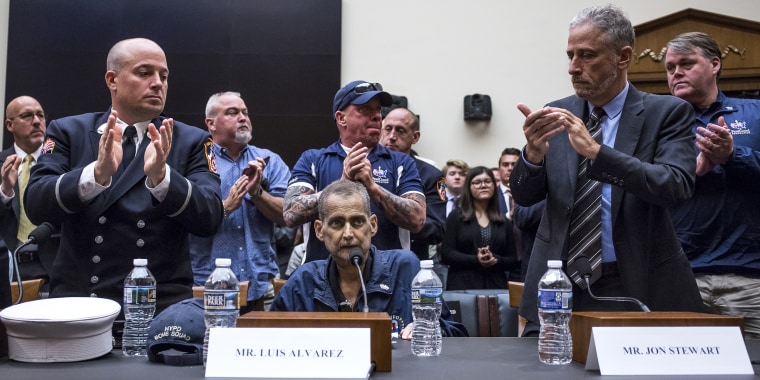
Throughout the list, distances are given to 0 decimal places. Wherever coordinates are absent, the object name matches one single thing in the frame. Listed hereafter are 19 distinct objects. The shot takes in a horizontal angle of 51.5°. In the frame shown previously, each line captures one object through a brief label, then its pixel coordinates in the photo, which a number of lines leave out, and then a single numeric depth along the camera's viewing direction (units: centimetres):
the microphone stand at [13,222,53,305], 235
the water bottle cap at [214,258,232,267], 193
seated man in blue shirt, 247
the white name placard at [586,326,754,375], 167
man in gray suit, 218
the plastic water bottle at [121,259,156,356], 198
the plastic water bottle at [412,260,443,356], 199
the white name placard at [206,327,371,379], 161
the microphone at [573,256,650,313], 213
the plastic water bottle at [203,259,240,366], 192
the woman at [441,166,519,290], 504
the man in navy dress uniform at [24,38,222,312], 223
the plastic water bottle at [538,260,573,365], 185
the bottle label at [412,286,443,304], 215
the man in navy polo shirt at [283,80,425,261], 313
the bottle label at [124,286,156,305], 205
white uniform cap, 179
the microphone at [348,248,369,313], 225
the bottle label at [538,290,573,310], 191
